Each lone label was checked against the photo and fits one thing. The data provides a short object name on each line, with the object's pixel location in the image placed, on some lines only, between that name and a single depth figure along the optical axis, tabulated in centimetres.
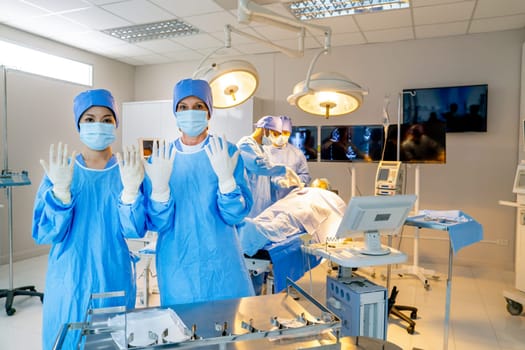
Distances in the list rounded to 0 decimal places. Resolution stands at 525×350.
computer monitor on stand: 203
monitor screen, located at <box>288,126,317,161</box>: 481
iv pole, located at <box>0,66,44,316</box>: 328
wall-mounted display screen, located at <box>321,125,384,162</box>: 426
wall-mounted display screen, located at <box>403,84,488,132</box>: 452
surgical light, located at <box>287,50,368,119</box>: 220
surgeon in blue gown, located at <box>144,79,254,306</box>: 159
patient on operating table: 271
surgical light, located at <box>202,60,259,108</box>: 189
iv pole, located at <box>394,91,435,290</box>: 400
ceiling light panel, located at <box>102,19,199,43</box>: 442
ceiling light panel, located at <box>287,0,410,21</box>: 377
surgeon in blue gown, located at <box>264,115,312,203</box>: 391
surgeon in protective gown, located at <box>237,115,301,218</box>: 312
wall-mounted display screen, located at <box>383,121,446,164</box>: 379
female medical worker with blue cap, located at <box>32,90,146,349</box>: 154
